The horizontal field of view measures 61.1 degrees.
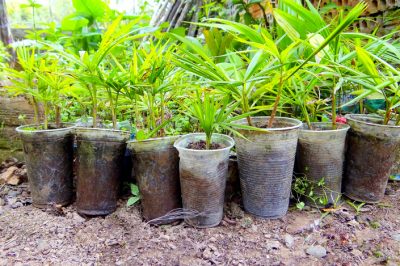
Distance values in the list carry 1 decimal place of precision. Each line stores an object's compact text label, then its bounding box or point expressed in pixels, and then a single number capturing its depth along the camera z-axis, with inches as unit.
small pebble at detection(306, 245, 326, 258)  15.8
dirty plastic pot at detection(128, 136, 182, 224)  17.9
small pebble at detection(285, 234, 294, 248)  16.6
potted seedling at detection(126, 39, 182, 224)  17.5
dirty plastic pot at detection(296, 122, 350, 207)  18.6
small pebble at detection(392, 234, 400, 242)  16.8
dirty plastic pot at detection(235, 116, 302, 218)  17.4
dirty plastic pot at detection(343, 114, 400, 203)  18.7
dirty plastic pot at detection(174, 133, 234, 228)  17.0
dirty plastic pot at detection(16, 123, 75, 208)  19.6
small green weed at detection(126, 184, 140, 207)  19.8
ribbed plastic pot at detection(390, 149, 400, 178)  22.6
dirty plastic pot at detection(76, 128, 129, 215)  18.6
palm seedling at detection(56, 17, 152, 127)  17.0
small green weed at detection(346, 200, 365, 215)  19.3
